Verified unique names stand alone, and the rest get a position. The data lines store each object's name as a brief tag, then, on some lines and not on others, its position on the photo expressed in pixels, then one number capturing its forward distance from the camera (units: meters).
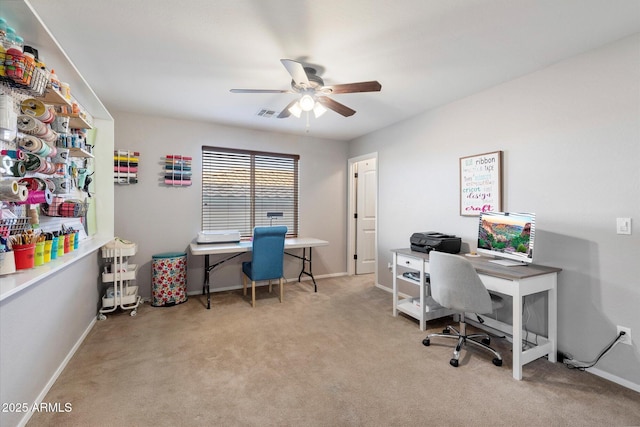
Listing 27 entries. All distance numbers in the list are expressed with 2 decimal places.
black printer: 2.89
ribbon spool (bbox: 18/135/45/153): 1.59
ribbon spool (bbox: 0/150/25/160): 1.43
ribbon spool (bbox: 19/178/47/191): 1.64
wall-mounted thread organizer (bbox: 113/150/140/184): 3.40
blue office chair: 3.31
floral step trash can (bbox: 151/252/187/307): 3.34
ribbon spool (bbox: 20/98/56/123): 1.65
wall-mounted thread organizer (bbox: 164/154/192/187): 3.67
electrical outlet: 1.94
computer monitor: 2.25
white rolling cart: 3.03
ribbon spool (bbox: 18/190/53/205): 1.64
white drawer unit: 2.81
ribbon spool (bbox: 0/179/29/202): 1.35
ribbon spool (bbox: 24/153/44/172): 1.61
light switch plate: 1.93
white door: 4.98
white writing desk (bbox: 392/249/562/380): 2.03
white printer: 3.58
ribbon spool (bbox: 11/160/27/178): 1.49
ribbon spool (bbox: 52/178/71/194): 2.04
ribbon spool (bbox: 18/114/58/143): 1.58
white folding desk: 3.34
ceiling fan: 2.07
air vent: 3.40
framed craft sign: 2.71
